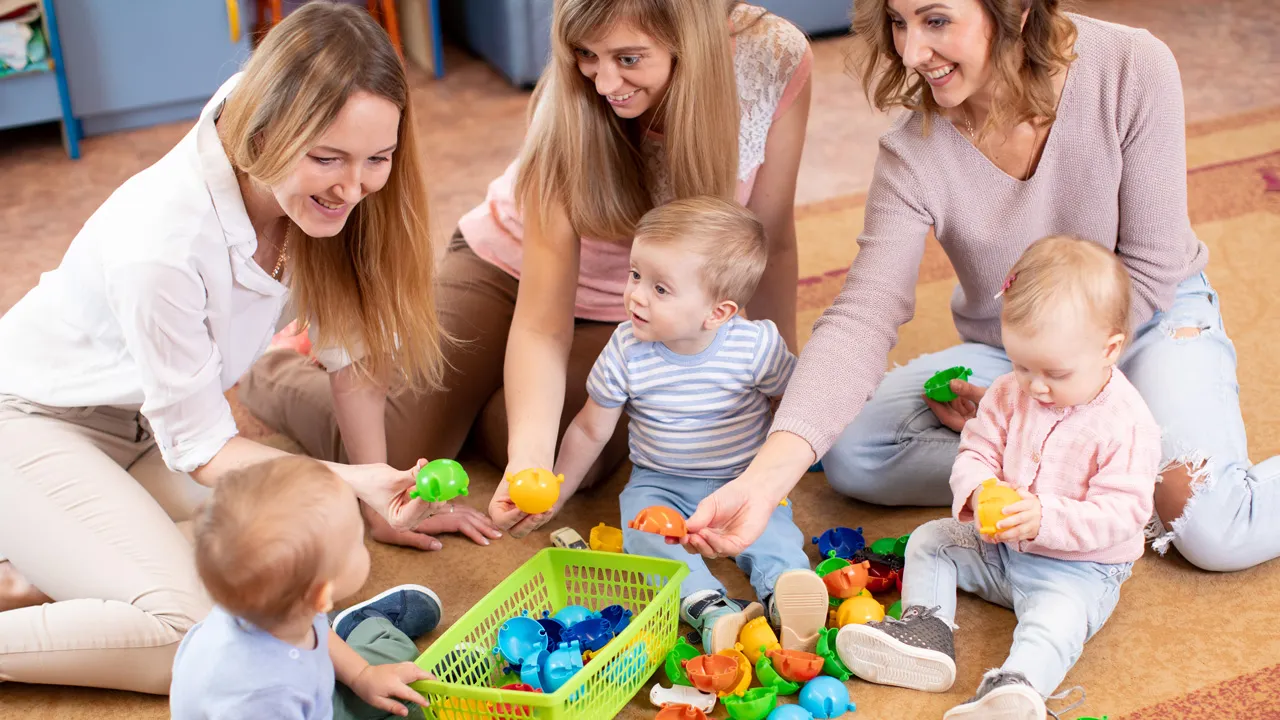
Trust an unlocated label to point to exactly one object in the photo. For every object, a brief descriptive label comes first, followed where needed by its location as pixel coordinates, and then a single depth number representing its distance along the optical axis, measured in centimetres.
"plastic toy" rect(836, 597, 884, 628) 163
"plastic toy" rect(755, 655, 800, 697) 156
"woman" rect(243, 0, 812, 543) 168
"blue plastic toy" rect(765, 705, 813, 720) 149
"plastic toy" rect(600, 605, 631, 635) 162
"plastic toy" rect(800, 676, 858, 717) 153
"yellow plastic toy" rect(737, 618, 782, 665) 161
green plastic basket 143
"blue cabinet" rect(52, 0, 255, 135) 320
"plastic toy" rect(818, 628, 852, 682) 159
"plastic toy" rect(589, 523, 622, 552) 185
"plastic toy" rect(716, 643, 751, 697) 155
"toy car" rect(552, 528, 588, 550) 184
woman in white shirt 147
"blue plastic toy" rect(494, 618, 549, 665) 156
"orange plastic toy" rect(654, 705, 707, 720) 150
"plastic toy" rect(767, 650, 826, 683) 156
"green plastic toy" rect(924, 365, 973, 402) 186
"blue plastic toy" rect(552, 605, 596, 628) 163
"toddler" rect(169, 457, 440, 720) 121
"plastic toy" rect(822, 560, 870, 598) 169
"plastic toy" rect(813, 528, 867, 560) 182
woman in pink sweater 163
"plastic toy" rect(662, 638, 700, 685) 159
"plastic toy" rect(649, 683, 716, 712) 155
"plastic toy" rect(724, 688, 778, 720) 151
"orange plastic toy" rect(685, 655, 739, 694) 153
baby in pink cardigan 151
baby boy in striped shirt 167
